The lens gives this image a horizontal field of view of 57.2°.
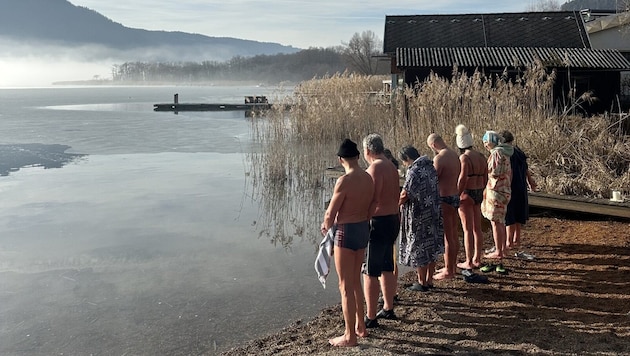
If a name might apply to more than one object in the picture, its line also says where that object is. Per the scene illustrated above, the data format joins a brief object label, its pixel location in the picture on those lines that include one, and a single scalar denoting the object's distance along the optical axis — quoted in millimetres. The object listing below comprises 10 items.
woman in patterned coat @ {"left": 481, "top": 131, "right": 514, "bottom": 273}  6355
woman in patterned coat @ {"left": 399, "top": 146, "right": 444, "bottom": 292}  5289
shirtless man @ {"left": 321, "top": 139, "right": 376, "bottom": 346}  4297
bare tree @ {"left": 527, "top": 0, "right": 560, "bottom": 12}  78406
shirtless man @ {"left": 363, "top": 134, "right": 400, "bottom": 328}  4594
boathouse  19094
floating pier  42562
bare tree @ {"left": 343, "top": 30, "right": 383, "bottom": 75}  76938
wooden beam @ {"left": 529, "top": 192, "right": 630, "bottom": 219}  7922
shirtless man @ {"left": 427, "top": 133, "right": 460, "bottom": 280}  5746
